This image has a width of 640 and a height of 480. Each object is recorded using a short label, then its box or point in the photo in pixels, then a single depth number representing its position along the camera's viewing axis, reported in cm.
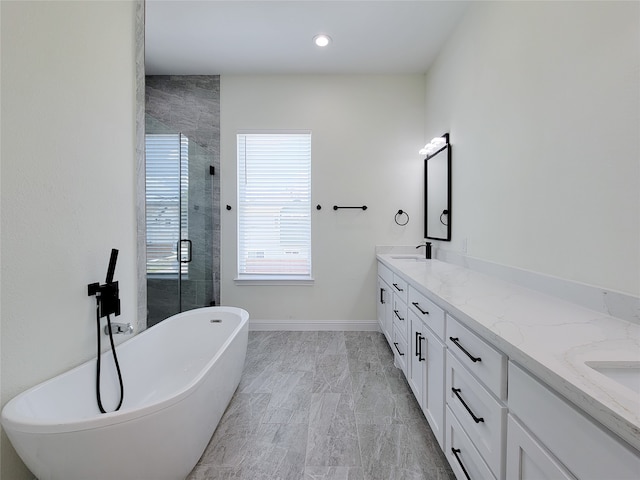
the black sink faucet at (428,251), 286
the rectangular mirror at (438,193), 260
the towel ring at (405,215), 325
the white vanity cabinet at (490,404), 62
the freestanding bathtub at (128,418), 94
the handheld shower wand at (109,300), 139
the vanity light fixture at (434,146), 264
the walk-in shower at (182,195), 242
